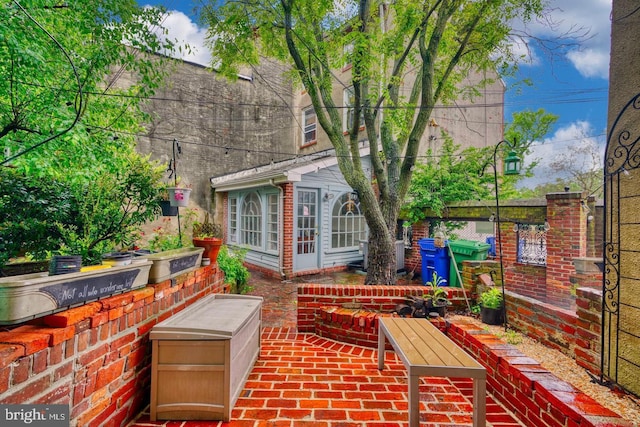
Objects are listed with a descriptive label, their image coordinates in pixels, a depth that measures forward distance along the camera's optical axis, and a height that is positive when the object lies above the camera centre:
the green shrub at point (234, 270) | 4.37 -0.84
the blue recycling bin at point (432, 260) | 5.89 -0.88
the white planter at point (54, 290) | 1.27 -0.39
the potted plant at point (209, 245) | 3.21 -0.33
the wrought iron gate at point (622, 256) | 1.81 -0.24
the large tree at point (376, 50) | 4.18 +2.68
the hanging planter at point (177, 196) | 3.31 +0.24
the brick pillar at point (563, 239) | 4.89 -0.34
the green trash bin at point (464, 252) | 5.43 -0.65
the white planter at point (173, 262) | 2.22 -0.41
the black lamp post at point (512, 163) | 3.85 +0.76
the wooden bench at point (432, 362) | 1.73 -0.95
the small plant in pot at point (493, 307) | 2.98 -0.93
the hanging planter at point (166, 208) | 3.38 +0.10
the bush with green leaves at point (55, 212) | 2.45 +0.03
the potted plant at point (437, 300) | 3.31 -0.97
